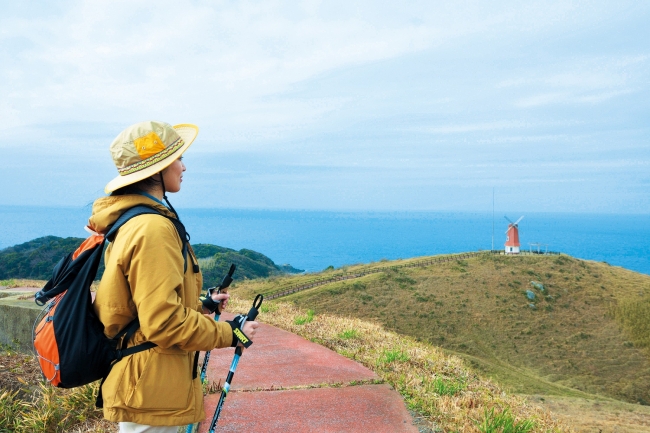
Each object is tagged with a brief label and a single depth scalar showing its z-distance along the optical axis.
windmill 57.66
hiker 2.38
